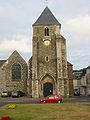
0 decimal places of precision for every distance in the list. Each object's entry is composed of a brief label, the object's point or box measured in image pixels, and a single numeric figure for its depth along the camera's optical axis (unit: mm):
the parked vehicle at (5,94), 27039
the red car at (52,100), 16588
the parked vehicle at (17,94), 25868
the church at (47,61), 23790
